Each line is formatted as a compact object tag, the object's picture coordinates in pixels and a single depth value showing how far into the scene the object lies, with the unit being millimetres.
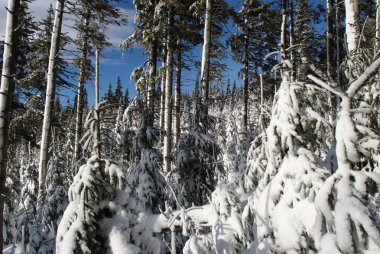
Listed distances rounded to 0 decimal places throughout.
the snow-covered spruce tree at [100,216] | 4352
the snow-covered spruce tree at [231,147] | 8953
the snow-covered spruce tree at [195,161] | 8344
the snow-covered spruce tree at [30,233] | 8742
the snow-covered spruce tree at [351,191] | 2469
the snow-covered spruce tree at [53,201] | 8836
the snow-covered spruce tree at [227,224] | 5027
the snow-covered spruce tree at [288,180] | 3719
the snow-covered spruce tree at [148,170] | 7820
